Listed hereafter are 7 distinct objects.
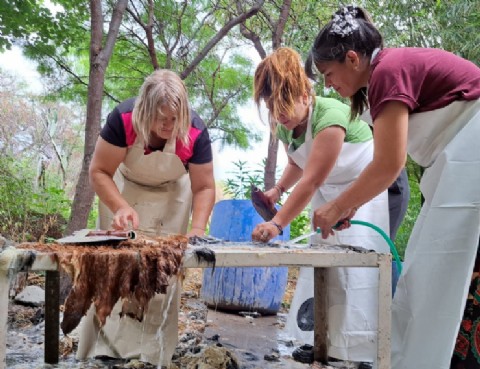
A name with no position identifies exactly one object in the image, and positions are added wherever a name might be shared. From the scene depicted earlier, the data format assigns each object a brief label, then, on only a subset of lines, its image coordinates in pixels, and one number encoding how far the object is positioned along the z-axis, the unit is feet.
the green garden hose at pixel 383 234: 7.26
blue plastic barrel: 12.49
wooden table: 4.90
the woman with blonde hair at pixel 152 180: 7.76
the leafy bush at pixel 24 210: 19.75
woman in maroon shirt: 5.13
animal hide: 5.24
